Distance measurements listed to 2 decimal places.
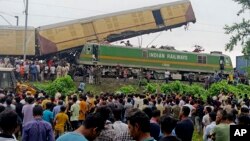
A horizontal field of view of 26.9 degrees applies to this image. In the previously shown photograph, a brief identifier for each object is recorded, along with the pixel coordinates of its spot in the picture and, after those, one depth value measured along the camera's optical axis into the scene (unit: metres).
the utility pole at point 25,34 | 34.31
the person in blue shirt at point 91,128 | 6.23
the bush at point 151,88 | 29.35
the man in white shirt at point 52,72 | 33.12
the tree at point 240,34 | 39.75
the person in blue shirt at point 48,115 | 12.85
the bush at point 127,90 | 28.06
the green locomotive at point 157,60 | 38.03
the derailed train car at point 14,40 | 36.19
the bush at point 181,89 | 28.89
